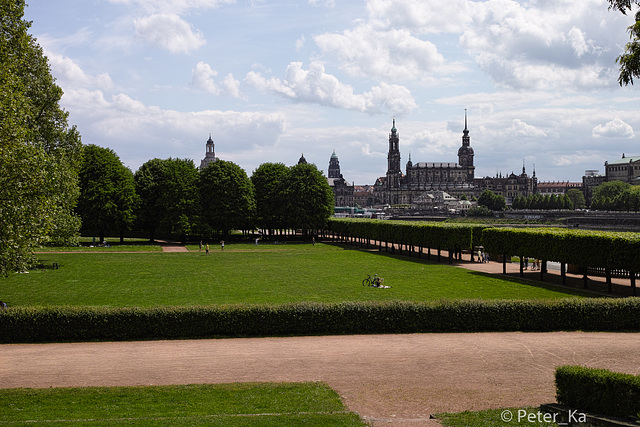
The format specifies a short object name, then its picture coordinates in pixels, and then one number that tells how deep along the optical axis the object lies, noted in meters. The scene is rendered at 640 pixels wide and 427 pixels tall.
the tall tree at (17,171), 21.88
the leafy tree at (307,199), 90.44
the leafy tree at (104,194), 75.00
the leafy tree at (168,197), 81.81
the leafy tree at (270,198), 92.88
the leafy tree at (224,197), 85.19
